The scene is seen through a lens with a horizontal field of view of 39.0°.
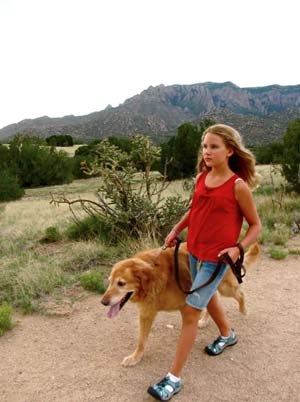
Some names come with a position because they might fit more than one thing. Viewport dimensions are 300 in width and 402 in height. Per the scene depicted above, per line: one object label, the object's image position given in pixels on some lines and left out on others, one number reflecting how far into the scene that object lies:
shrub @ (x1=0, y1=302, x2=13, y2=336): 4.49
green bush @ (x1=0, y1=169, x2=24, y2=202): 20.68
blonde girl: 3.13
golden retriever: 3.39
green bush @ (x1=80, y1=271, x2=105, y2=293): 5.50
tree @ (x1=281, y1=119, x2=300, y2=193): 12.13
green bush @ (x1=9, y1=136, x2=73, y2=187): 27.12
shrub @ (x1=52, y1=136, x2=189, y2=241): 7.38
